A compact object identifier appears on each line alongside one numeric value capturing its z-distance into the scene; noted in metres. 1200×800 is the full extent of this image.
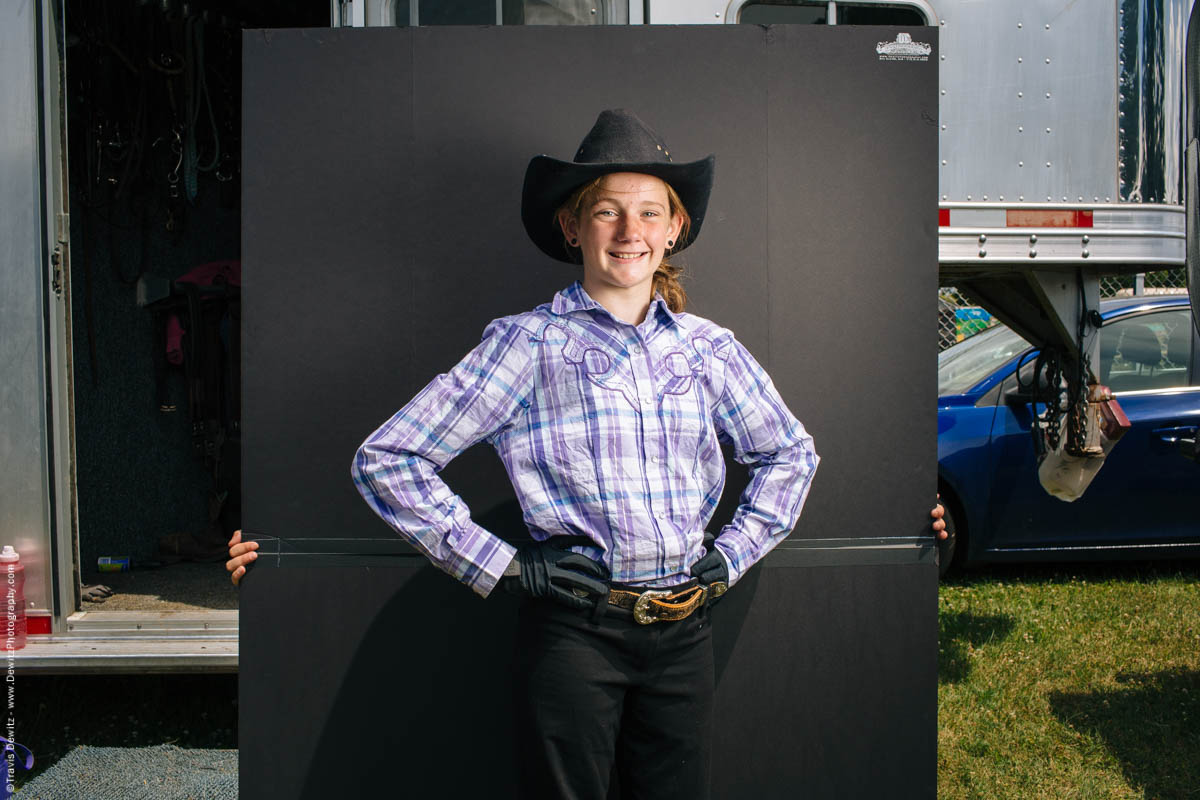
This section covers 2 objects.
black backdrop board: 2.46
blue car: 5.32
